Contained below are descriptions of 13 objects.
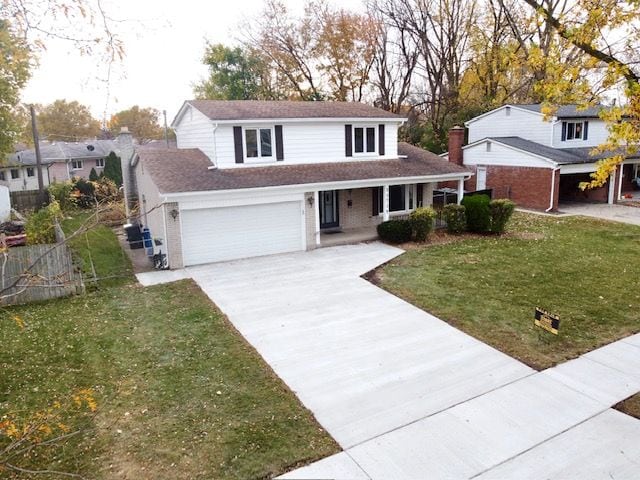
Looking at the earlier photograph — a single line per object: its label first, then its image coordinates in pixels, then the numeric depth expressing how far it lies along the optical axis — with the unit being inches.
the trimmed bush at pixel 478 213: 756.0
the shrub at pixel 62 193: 1131.9
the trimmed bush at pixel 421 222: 711.7
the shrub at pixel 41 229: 577.9
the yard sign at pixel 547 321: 372.8
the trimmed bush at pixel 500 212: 749.6
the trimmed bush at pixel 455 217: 759.7
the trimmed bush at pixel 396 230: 708.0
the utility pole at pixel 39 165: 1049.5
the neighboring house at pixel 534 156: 966.4
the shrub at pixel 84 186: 1316.4
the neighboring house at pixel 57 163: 1578.5
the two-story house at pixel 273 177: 618.5
